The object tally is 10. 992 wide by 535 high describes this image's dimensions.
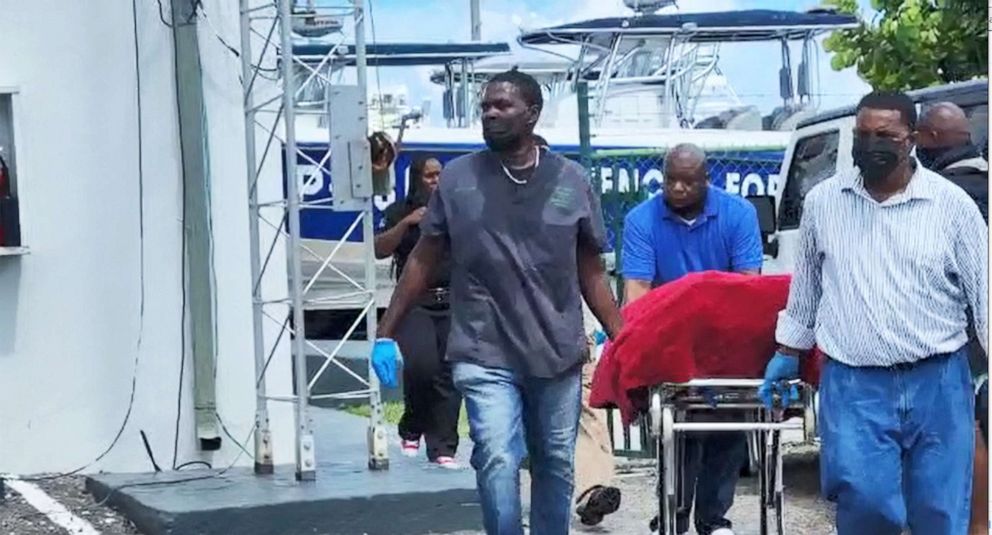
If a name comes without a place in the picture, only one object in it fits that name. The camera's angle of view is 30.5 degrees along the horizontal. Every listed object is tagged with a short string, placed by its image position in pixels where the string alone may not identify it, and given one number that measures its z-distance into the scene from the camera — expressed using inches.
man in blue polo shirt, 296.2
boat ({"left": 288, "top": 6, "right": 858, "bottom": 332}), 885.2
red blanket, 256.4
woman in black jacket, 368.5
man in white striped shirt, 220.1
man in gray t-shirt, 247.3
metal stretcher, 259.0
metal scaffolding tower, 339.0
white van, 437.4
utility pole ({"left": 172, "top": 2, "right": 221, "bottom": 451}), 369.7
